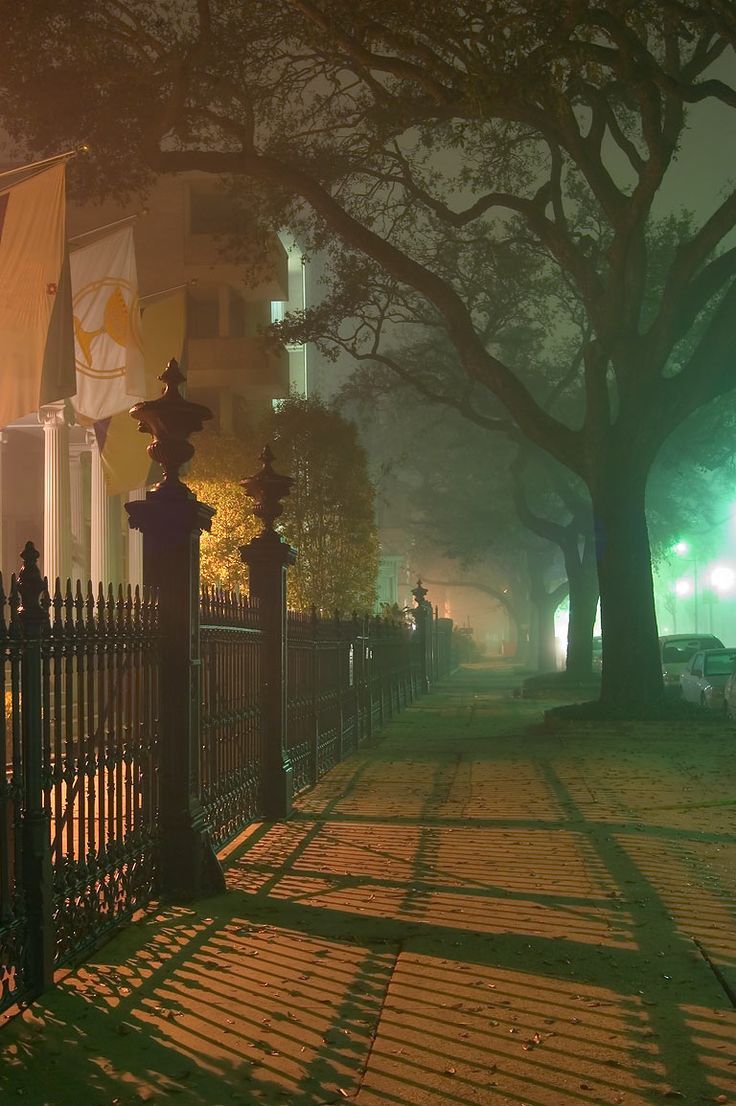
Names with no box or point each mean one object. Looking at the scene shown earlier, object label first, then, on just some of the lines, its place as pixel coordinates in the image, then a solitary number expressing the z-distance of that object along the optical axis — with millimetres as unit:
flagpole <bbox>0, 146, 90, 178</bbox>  16762
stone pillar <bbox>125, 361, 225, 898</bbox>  8320
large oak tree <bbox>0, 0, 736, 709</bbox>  16047
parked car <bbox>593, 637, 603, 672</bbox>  44031
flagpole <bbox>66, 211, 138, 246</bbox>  21370
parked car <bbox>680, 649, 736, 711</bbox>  26500
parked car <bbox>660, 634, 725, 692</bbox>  34188
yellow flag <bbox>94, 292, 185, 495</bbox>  22609
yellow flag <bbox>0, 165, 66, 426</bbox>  17156
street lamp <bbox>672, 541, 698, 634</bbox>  74888
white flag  21375
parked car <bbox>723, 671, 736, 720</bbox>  24109
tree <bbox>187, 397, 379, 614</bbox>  37875
